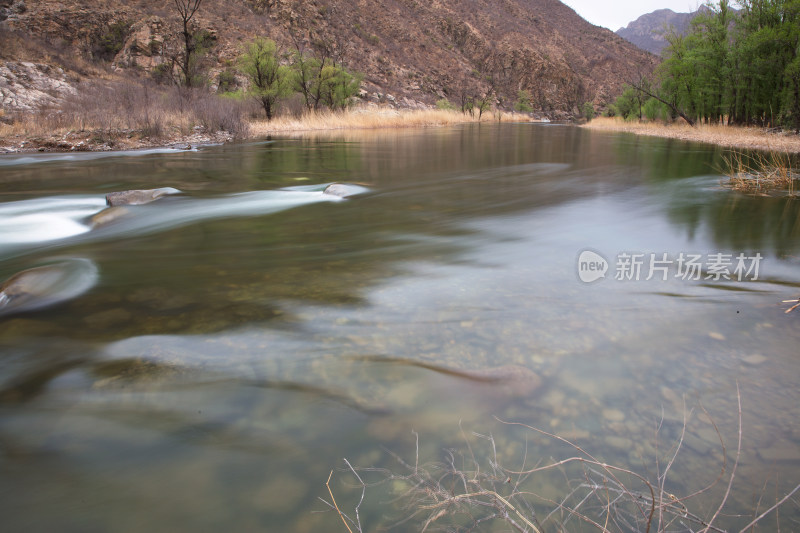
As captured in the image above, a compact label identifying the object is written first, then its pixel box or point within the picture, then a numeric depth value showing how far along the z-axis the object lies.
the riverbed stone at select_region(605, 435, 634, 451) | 1.79
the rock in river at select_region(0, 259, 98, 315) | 3.34
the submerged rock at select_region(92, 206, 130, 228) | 5.98
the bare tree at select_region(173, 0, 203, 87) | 25.83
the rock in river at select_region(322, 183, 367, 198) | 7.77
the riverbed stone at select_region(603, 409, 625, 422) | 1.95
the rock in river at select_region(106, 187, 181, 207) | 6.93
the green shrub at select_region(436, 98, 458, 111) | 42.64
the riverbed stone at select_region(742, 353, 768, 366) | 2.36
